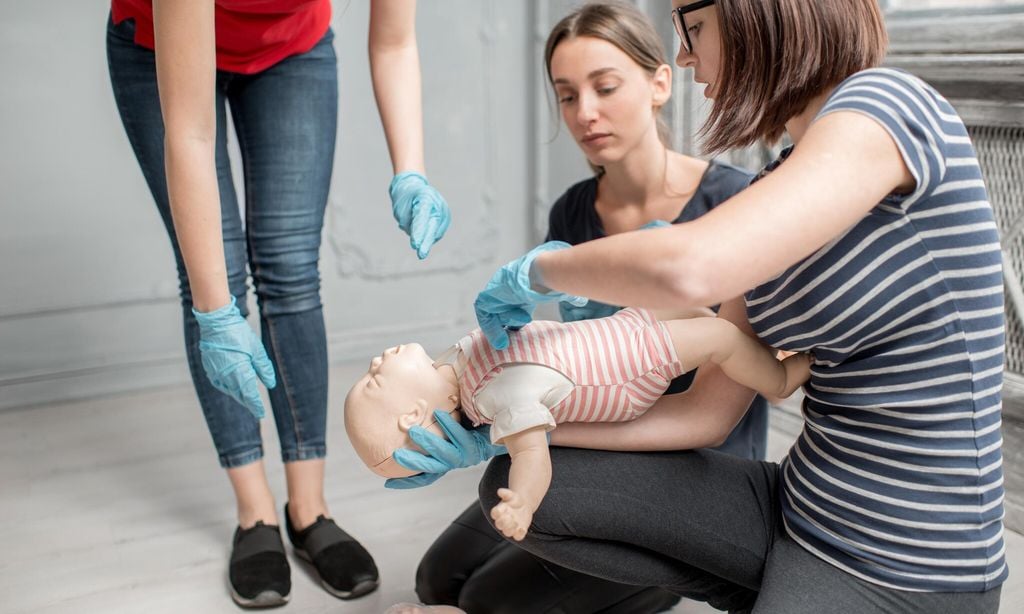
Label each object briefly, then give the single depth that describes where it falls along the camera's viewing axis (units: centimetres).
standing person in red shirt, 146
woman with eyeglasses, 86
